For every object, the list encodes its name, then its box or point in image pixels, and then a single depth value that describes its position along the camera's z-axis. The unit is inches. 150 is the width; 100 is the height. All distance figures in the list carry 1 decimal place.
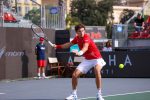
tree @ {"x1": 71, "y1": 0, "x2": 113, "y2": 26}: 3469.5
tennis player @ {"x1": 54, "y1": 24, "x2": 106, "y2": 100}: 459.8
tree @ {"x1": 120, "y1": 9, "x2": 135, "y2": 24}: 3478.8
